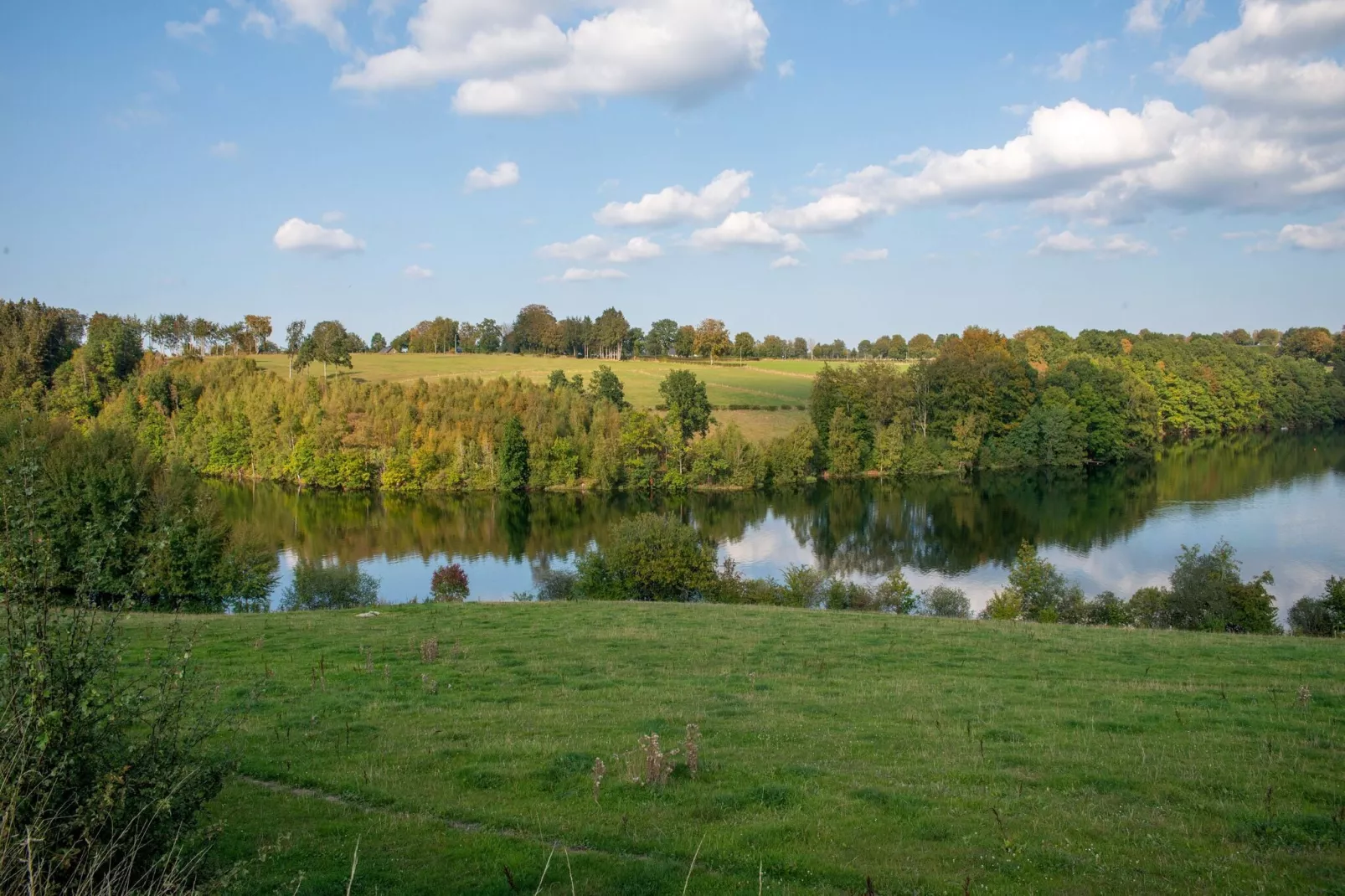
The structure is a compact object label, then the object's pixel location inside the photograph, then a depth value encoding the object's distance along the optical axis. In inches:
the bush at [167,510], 1354.6
